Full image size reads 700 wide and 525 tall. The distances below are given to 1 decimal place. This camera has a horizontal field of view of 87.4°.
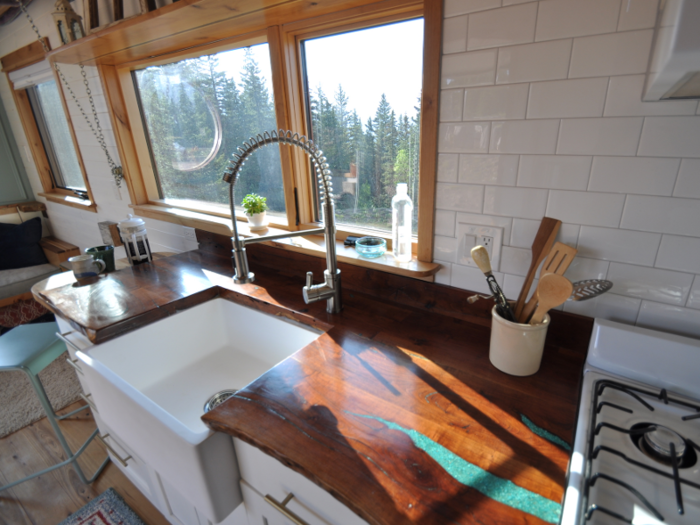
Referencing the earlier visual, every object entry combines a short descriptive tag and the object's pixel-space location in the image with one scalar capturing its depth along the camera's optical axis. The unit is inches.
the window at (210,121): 61.3
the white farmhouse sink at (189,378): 31.8
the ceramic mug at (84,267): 57.0
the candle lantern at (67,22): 67.9
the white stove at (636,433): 21.7
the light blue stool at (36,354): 54.6
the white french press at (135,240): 62.8
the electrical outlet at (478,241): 39.4
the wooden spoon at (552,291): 29.5
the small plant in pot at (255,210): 62.7
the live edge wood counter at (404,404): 23.1
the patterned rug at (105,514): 56.4
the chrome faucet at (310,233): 40.2
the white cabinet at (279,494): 26.4
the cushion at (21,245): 119.4
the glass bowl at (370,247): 48.1
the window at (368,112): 45.4
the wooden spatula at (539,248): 34.6
